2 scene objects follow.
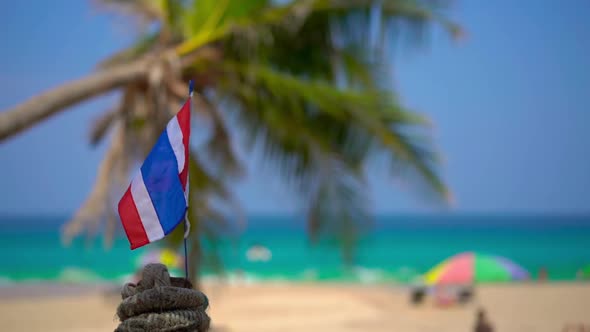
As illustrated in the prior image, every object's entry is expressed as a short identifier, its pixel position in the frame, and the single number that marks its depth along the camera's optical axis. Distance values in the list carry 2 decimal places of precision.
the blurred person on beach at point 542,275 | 30.33
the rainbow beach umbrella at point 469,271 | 19.61
